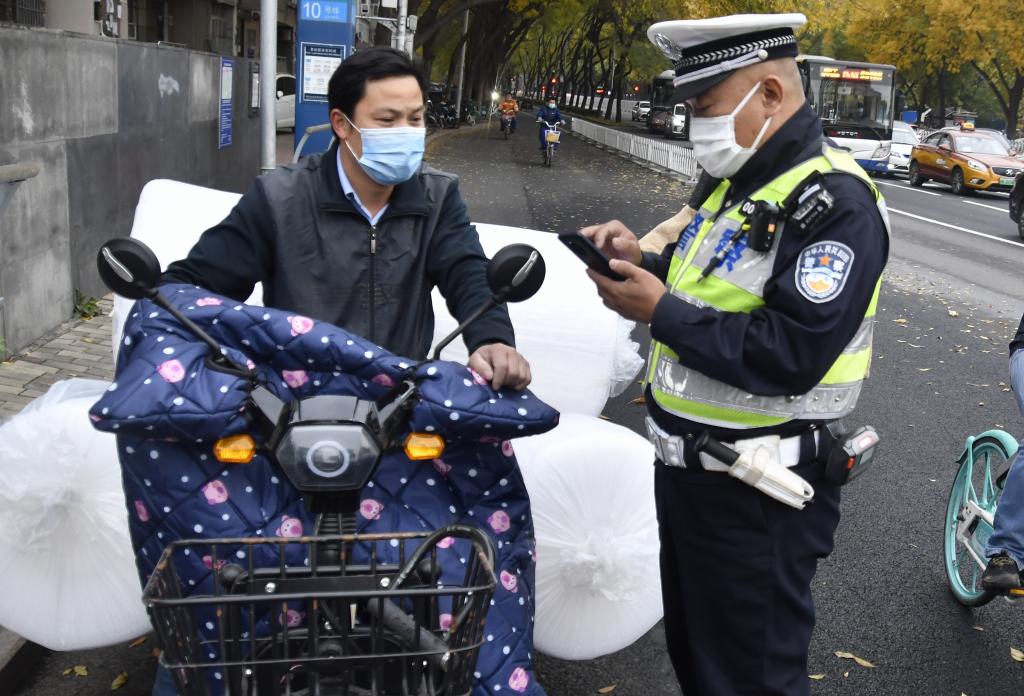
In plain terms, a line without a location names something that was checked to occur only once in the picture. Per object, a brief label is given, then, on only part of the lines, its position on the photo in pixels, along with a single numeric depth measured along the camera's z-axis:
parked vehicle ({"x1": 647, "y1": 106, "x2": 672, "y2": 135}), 52.00
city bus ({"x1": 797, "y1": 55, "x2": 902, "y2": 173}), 27.81
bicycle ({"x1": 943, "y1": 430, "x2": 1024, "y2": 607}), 4.07
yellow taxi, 24.45
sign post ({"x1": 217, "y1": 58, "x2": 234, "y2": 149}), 11.33
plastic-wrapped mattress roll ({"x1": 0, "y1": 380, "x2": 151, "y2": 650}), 3.22
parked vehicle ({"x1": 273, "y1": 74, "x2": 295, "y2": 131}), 26.55
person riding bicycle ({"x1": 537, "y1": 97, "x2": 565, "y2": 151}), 26.08
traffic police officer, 2.18
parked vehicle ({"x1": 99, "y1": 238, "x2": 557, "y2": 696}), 1.71
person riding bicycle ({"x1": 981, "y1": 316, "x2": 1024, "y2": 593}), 3.55
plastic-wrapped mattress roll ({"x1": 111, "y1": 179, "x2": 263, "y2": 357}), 4.22
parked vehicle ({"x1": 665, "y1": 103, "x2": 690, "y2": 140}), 49.78
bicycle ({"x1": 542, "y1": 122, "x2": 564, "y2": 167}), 26.14
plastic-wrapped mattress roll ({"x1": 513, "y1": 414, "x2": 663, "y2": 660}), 3.39
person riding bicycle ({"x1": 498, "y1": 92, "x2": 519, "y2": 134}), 39.66
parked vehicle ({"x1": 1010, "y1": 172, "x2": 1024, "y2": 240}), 16.84
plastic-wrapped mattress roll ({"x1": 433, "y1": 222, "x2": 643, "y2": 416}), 4.43
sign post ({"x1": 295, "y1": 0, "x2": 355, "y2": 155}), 11.77
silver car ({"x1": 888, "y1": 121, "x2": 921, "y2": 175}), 30.09
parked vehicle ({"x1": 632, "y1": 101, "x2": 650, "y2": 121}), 72.19
